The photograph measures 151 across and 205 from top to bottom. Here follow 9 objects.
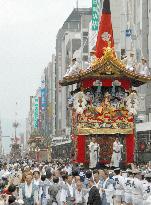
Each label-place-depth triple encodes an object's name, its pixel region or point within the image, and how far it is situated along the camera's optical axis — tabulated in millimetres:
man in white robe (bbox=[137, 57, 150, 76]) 29334
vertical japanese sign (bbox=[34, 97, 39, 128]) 132000
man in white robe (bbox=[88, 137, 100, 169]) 27922
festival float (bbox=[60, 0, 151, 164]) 28734
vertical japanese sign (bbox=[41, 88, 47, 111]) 120412
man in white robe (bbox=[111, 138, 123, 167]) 27656
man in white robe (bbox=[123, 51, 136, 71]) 29106
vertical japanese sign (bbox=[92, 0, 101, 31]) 63188
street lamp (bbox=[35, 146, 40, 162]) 75669
